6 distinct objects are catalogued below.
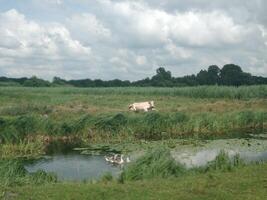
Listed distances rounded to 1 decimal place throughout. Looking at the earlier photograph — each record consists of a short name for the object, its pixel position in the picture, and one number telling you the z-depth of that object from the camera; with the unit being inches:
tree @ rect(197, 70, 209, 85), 3897.6
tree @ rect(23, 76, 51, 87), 3934.5
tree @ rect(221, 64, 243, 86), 3607.3
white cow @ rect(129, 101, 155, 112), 1486.2
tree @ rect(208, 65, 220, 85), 3772.1
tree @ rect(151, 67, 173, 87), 4027.6
